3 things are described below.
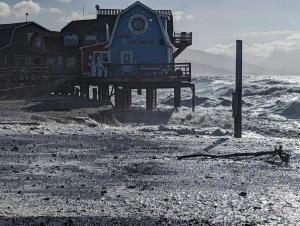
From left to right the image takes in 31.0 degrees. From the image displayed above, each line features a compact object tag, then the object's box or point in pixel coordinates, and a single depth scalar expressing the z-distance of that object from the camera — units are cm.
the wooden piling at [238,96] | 1969
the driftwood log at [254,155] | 1327
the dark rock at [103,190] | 943
